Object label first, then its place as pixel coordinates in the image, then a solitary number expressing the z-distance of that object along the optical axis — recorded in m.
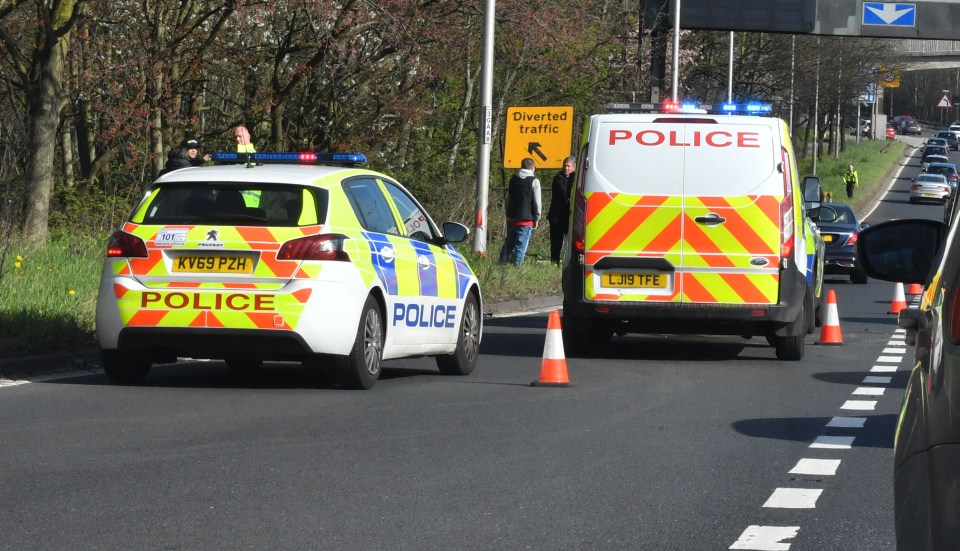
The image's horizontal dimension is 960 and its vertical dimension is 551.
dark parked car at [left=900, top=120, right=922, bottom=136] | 154.75
